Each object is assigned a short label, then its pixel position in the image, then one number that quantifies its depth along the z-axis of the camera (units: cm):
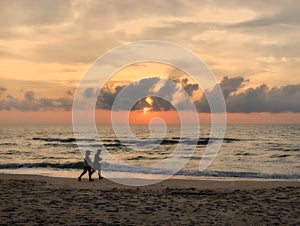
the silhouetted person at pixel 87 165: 2132
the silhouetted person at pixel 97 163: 2172
